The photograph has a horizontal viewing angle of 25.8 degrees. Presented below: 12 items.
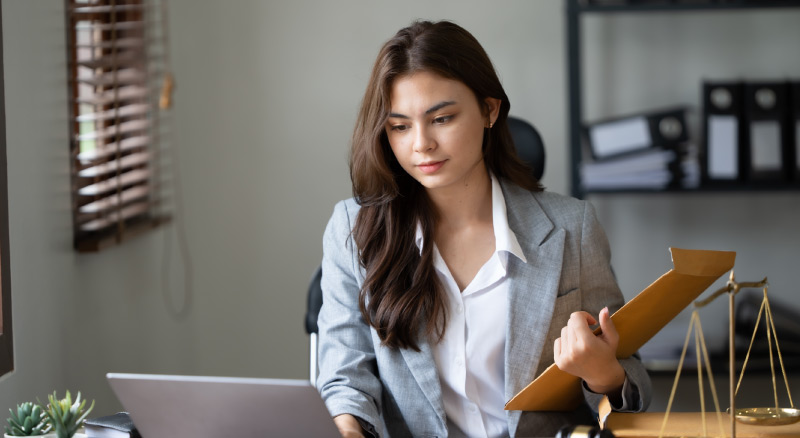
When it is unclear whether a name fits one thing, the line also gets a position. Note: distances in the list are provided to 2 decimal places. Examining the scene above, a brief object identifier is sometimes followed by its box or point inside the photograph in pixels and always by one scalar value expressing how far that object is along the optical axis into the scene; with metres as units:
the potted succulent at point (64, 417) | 2.72
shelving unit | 4.06
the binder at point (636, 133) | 4.18
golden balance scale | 2.53
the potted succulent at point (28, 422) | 2.74
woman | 3.00
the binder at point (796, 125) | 4.12
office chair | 3.33
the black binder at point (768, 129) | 4.12
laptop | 2.57
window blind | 3.70
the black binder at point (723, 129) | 4.15
